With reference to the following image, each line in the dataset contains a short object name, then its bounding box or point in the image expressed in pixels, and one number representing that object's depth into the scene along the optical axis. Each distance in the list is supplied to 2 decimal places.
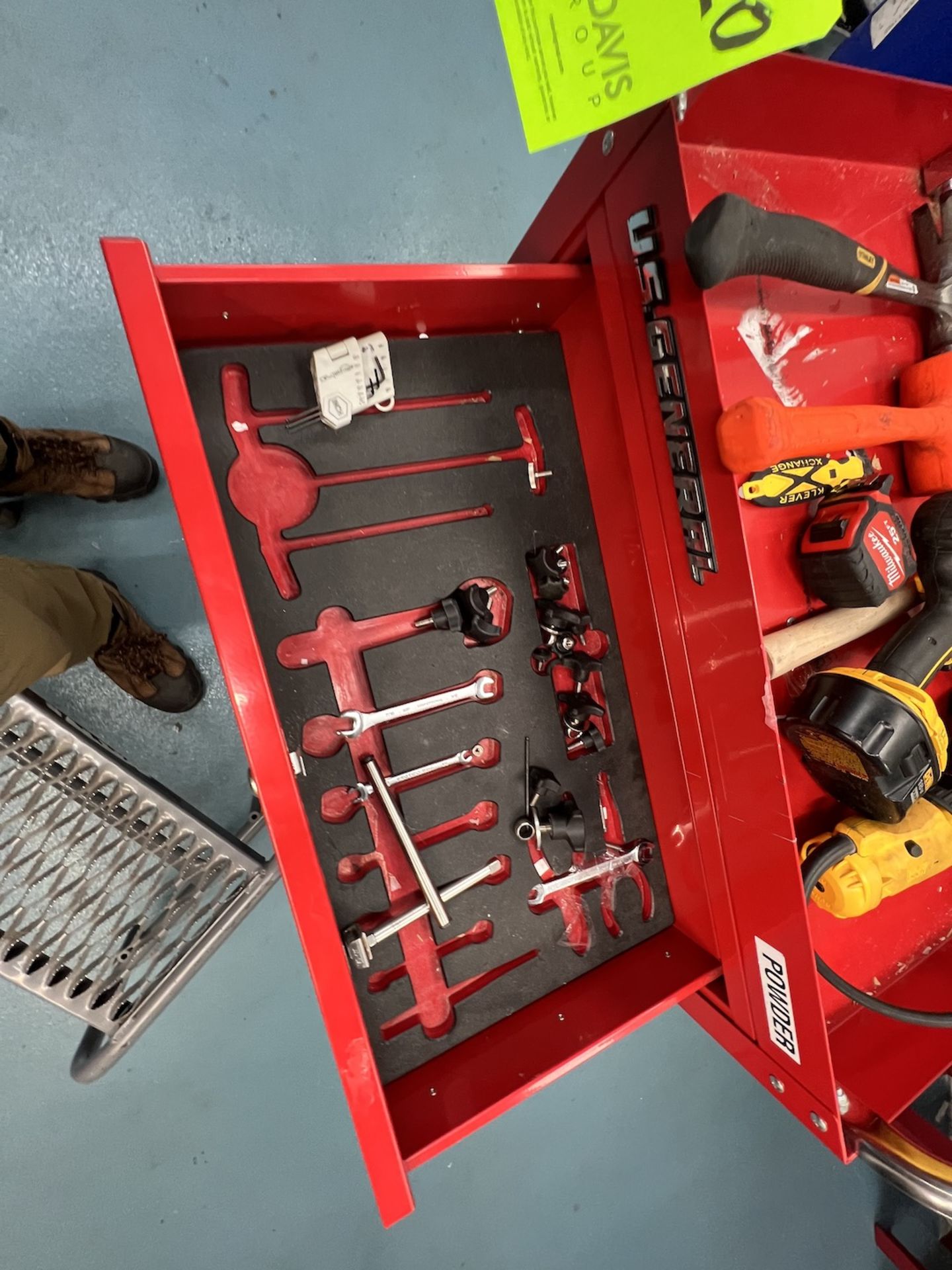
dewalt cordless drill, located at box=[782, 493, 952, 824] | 0.58
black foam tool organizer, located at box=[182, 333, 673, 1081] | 0.64
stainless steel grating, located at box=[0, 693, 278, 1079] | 0.71
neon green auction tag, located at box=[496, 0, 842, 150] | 0.37
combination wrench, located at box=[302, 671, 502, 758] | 0.66
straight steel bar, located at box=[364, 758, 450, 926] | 0.67
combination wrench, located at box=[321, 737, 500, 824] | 0.67
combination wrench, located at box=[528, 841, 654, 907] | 0.74
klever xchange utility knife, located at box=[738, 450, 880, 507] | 0.59
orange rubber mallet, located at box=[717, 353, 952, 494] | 0.50
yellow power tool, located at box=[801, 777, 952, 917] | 0.63
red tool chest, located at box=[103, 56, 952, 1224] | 0.52
